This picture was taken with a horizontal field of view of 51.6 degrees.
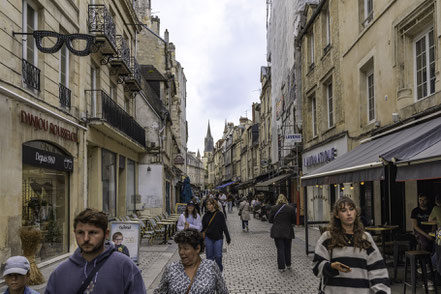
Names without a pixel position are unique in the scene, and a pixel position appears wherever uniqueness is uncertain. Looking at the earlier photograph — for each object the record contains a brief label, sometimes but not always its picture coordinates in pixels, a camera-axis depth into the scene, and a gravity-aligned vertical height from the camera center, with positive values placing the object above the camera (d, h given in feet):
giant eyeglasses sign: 28.78 +8.56
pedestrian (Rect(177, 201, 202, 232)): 31.45 -3.29
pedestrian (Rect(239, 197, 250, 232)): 64.49 -6.01
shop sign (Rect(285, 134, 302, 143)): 70.54 +5.05
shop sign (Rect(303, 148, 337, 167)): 55.49 +1.69
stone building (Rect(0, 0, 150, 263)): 29.84 +4.58
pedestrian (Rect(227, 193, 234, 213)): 129.68 -9.94
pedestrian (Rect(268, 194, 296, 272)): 32.27 -4.23
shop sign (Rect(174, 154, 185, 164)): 110.71 +2.83
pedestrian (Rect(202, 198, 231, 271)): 27.91 -3.77
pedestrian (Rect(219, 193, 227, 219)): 106.03 -6.51
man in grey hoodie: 9.11 -1.94
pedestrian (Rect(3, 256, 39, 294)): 11.44 -2.57
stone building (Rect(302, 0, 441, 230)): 25.12 +5.61
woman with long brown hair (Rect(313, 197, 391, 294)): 12.23 -2.43
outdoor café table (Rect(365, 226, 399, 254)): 28.60 -3.94
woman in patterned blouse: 11.39 -2.60
